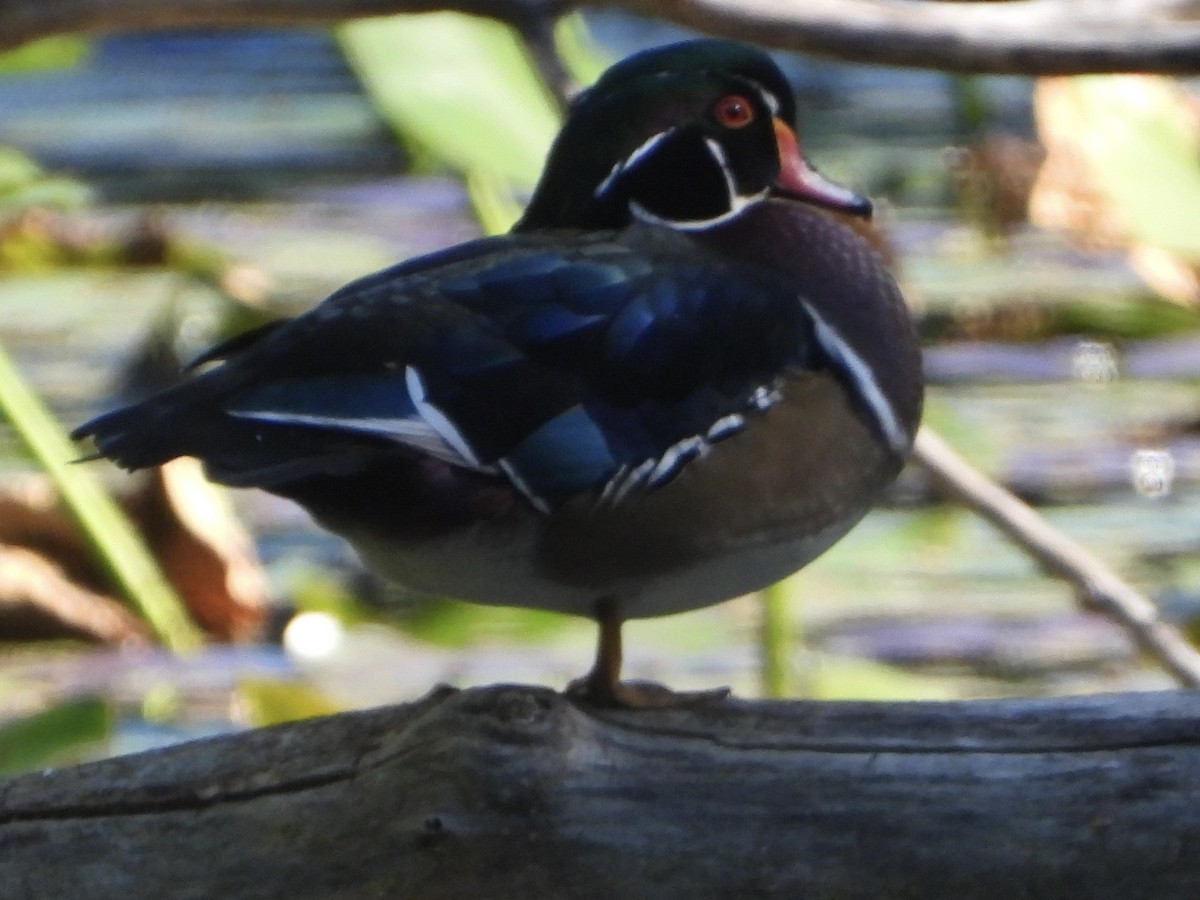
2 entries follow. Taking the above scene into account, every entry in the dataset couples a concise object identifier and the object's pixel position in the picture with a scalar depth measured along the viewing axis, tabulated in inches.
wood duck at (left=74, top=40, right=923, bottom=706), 305.1
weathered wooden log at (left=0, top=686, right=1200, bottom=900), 304.7
